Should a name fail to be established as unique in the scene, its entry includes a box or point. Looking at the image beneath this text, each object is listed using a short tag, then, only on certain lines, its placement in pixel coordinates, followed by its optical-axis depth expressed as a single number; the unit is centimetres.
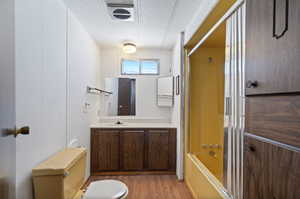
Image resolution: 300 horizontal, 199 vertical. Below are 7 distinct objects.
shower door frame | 134
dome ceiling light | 330
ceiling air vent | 206
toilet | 138
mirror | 376
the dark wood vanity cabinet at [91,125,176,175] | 321
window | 385
